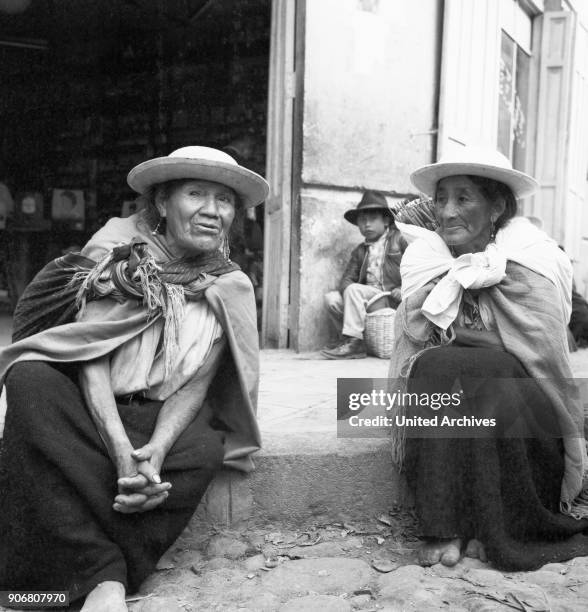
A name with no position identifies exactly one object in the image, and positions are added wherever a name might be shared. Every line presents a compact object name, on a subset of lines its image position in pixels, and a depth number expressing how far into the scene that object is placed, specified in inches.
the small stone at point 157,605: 80.5
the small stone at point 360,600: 82.9
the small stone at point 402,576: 86.6
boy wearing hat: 207.5
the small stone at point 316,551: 98.8
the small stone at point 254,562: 94.9
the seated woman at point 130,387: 80.7
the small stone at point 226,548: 99.0
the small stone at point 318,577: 87.5
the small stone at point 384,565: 93.3
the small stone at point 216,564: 94.8
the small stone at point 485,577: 85.1
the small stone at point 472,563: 89.8
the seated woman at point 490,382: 90.6
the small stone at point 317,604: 81.0
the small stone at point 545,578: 85.0
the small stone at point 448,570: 88.2
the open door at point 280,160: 205.3
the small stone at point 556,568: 88.4
